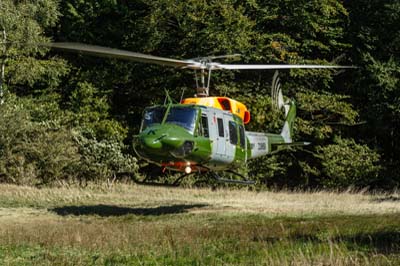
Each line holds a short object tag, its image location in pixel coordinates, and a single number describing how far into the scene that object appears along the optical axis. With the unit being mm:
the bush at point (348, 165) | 34844
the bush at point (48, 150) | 29453
